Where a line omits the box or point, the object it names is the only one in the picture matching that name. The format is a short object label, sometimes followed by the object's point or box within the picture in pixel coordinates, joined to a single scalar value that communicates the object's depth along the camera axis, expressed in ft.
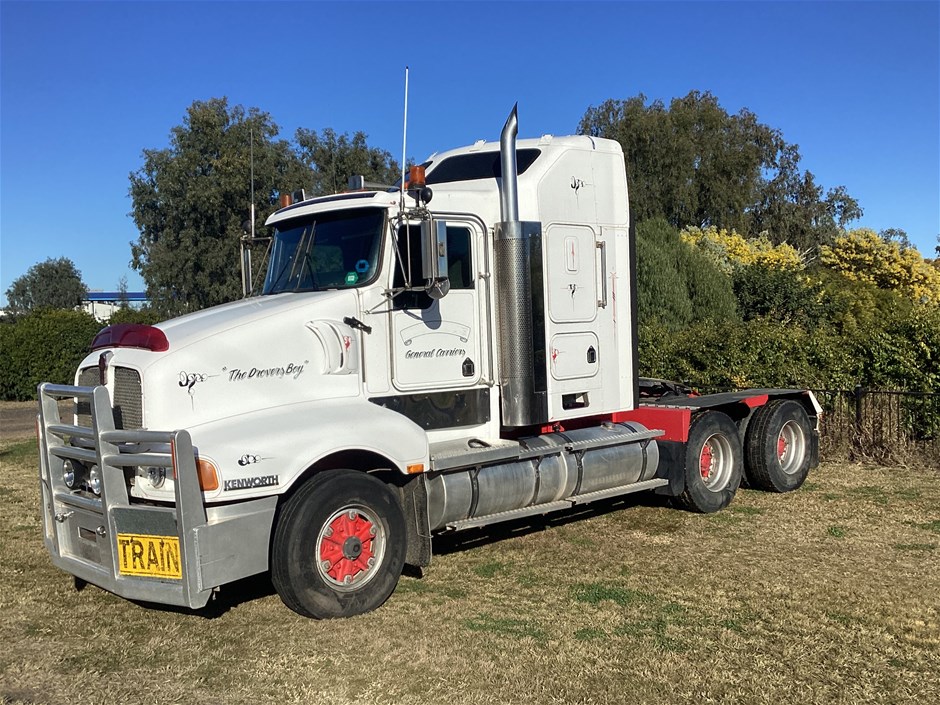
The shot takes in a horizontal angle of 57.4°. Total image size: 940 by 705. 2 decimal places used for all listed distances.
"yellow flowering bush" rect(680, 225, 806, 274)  90.84
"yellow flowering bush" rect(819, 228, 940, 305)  108.37
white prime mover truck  17.17
